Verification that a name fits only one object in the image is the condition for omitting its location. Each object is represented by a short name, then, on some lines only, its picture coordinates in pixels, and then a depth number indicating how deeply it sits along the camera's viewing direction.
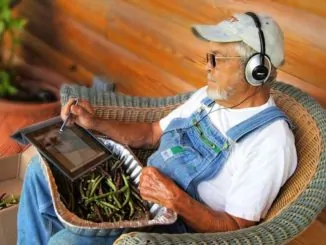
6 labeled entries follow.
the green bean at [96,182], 1.50
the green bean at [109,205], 1.46
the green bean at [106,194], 1.47
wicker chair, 1.21
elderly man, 1.35
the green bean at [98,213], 1.42
